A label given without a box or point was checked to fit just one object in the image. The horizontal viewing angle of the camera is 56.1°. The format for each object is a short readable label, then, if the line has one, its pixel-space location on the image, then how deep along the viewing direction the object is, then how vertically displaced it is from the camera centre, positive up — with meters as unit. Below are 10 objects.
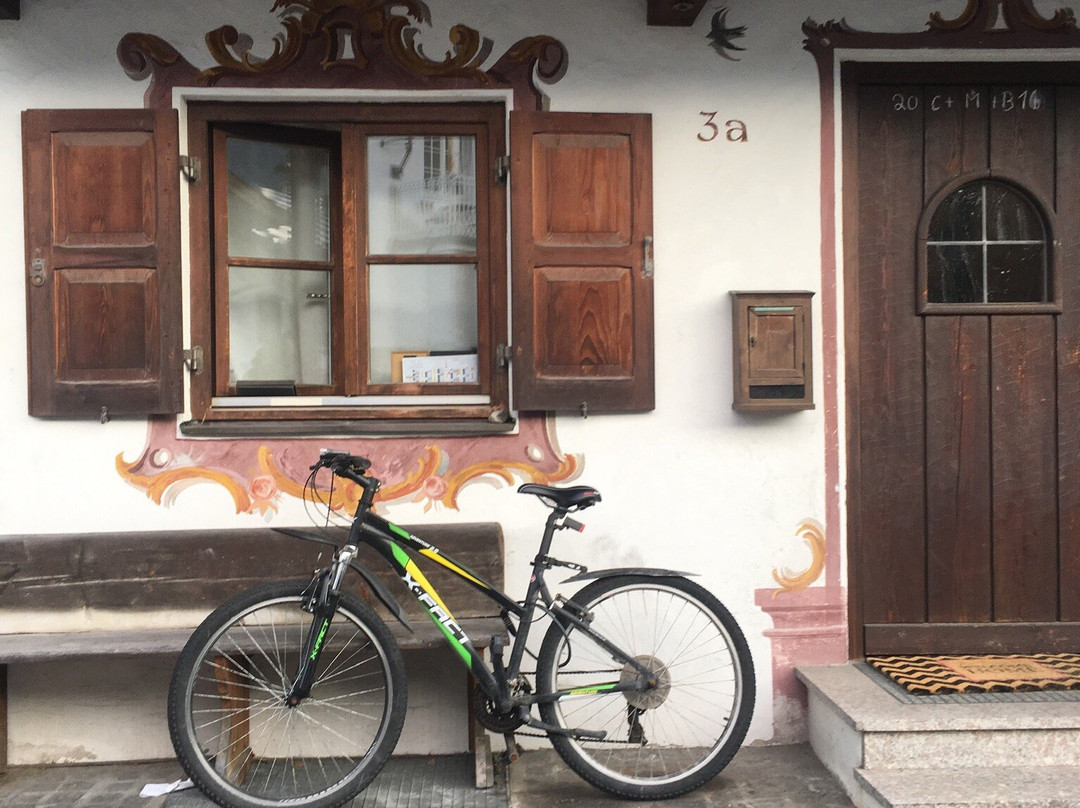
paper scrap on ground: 3.54 -1.42
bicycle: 3.24 -1.05
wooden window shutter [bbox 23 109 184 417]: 3.85 +0.48
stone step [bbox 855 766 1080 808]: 3.13 -1.32
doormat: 3.64 -1.13
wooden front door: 4.10 +0.04
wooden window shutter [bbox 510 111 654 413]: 3.93 +0.46
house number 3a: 4.01 +0.99
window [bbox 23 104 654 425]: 3.86 +0.47
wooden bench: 3.76 -0.72
